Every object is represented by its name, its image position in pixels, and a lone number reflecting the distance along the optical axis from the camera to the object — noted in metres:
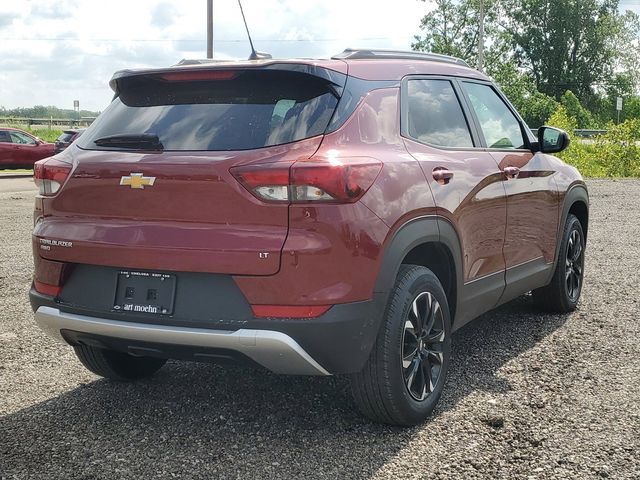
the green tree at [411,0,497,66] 55.19
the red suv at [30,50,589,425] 3.31
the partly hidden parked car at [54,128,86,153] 21.65
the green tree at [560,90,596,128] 60.44
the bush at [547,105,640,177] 22.80
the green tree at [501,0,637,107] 67.81
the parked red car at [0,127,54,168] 25.22
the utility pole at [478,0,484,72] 41.63
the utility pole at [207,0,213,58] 23.64
